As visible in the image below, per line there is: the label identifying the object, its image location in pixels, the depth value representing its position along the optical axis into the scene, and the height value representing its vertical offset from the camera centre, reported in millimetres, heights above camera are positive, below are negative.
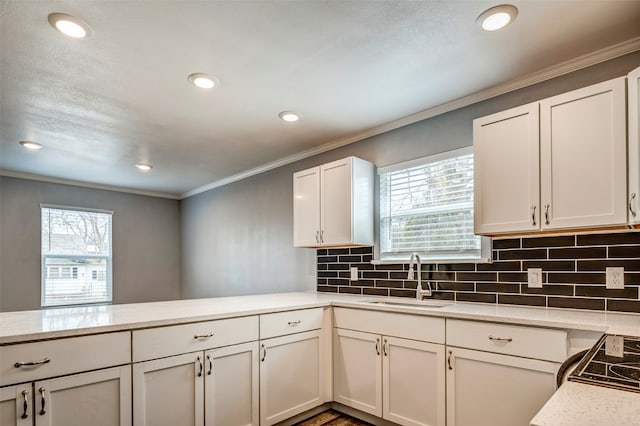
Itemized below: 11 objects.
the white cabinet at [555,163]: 1854 +288
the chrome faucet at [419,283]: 2809 -496
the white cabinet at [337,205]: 3145 +113
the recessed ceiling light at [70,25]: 1788 +947
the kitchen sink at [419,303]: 2647 -623
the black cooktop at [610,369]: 848 -387
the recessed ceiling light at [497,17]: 1765 +963
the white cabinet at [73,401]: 1520 -785
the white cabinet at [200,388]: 1896 -930
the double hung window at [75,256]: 4969 -510
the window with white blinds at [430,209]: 2748 +66
